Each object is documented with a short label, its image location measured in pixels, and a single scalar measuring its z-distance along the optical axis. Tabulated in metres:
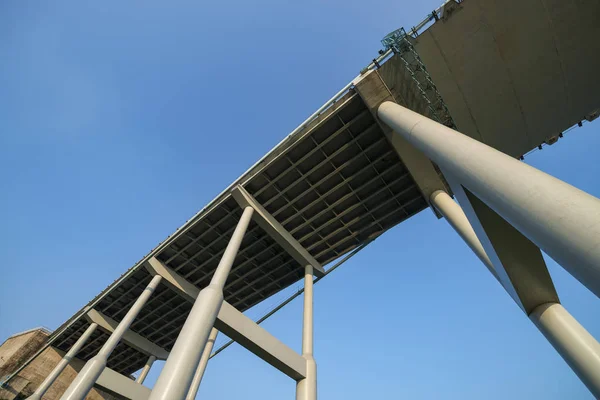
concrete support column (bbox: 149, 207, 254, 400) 8.72
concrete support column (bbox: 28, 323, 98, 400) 20.56
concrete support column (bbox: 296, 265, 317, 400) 12.55
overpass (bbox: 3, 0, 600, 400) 5.74
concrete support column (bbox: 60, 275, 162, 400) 14.38
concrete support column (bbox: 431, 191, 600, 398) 6.63
